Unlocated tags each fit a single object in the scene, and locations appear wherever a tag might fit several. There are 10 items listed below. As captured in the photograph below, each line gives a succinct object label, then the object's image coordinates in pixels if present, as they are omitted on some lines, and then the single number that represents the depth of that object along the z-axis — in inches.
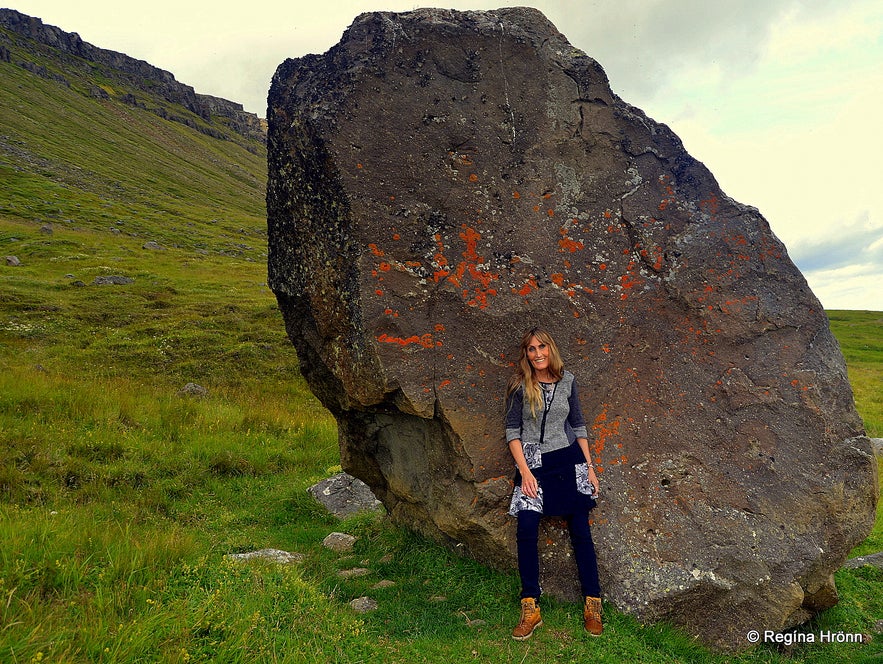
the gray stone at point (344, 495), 363.3
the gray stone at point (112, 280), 1183.4
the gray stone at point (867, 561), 324.8
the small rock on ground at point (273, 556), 265.6
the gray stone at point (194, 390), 575.5
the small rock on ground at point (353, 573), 261.3
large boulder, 237.6
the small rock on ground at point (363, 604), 227.3
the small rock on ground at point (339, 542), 299.1
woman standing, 217.9
